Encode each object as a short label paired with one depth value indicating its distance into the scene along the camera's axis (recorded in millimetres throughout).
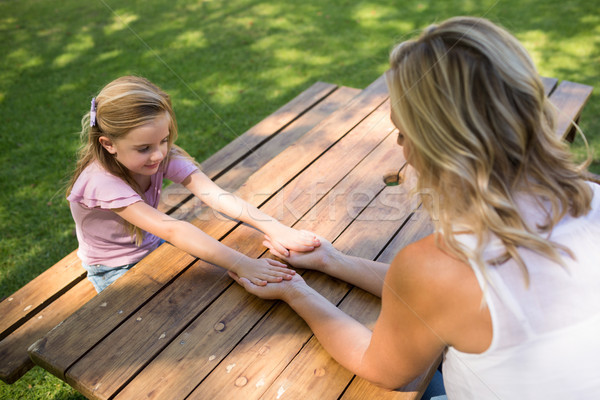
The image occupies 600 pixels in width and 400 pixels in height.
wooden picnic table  1565
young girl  2049
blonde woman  1124
